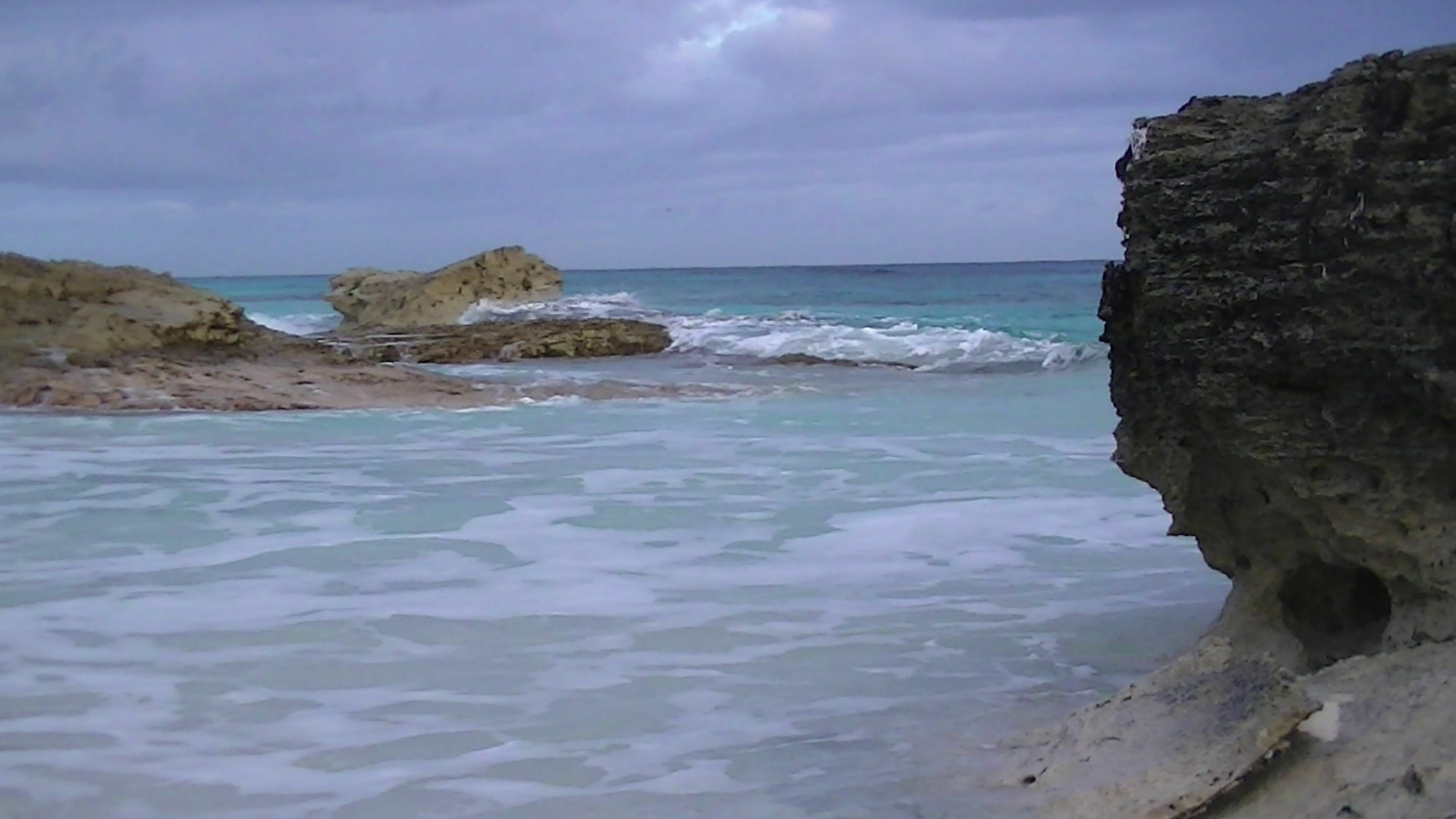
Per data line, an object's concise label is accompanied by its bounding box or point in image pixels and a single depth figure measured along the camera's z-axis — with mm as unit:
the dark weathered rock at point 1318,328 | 2643
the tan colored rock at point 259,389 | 9977
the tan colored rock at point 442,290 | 21250
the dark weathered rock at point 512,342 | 15445
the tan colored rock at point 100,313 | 10562
